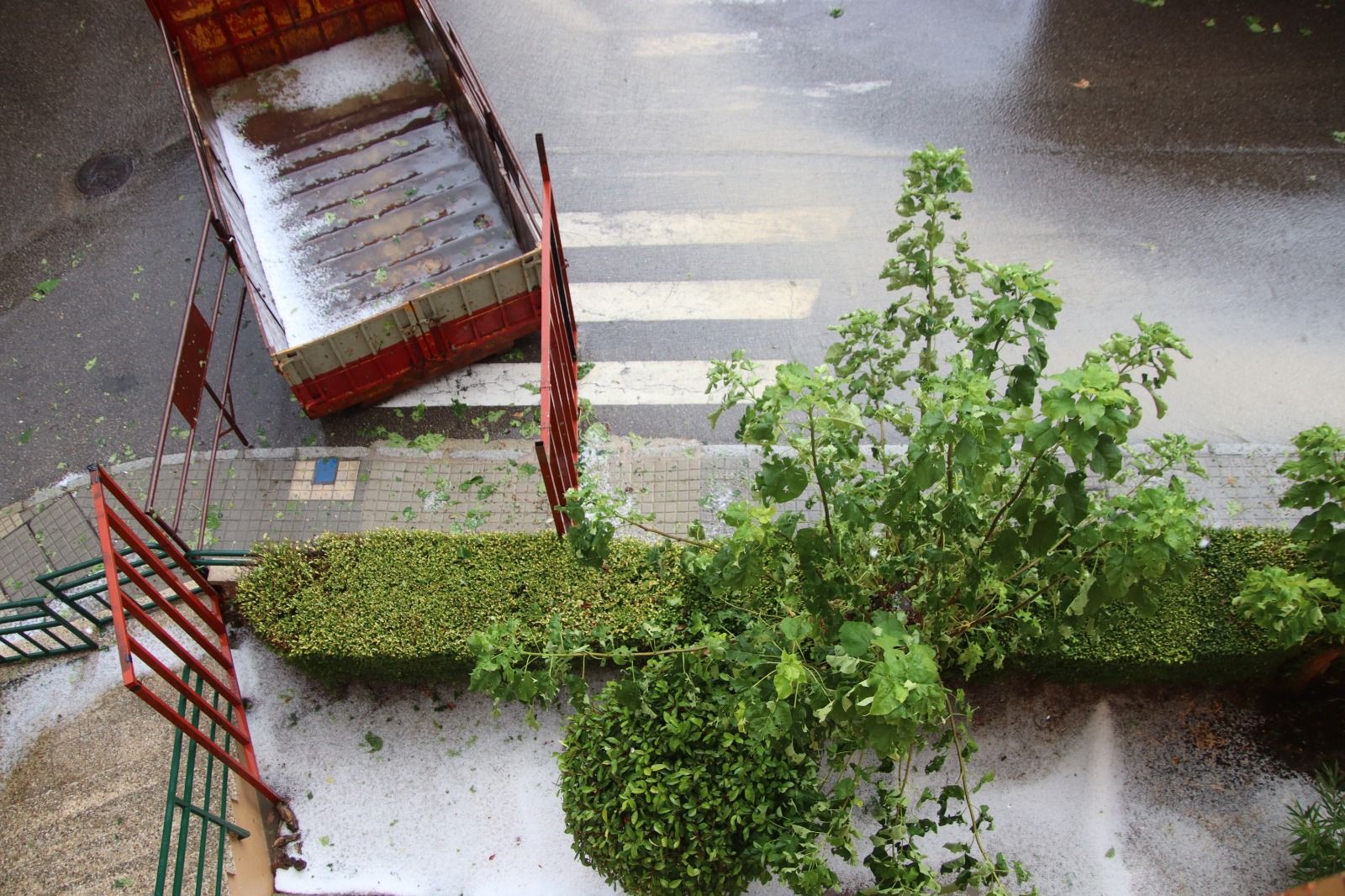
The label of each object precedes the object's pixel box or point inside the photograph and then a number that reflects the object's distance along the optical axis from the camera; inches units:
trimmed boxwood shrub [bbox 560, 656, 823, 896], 224.7
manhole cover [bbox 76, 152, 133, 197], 401.1
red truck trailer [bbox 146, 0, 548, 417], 323.6
